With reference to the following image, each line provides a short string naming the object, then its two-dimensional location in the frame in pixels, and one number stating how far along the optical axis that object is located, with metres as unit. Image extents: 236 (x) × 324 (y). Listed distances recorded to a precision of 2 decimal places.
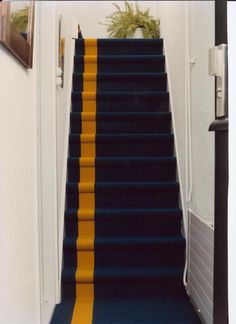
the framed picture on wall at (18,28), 1.25
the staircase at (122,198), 2.50
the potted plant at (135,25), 4.71
